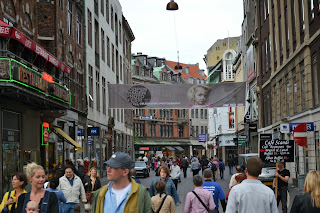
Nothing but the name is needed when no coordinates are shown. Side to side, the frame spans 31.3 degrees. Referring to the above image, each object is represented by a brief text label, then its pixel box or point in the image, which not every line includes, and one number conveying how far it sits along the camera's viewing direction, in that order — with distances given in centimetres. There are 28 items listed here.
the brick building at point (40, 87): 2070
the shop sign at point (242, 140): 4541
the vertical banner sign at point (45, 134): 2596
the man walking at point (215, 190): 1079
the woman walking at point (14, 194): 843
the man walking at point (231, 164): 4580
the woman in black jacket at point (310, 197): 675
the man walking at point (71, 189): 1189
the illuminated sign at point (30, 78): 1908
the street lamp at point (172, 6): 2768
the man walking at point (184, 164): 4359
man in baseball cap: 532
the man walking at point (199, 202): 991
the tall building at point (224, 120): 7708
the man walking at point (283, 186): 1518
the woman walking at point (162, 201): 982
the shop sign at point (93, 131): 3778
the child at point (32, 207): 633
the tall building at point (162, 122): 9456
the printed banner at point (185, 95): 3028
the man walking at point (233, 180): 1441
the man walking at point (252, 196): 644
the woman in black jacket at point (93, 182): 1386
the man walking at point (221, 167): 4025
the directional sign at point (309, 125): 2242
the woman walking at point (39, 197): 734
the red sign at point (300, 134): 1969
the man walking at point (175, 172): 2390
